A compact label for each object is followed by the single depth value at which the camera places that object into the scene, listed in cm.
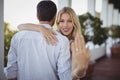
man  96
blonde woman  97
